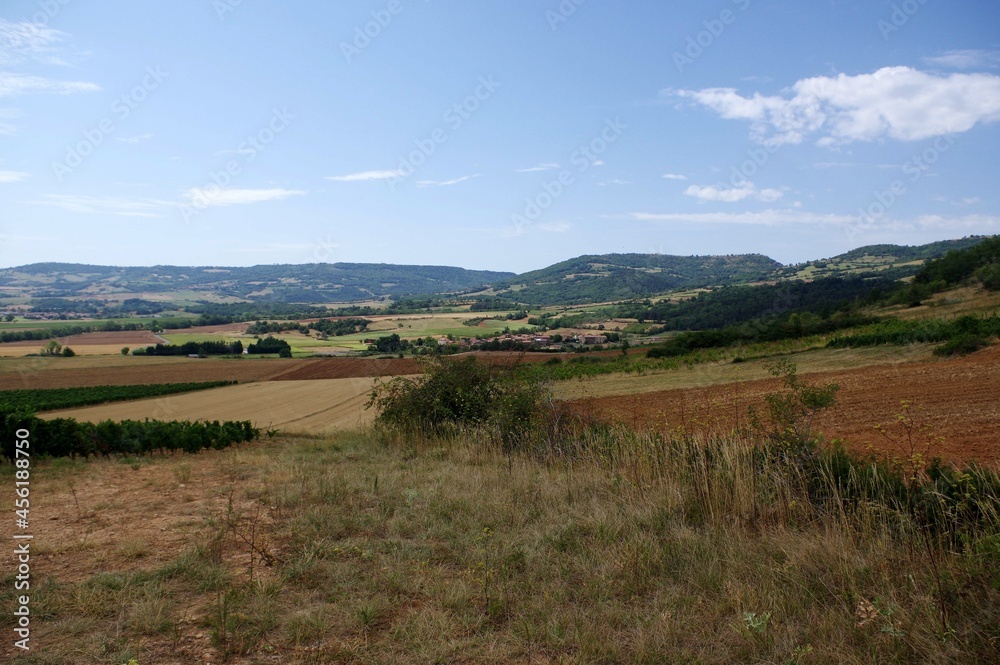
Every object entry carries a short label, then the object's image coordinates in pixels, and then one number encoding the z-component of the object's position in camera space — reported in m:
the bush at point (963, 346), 20.70
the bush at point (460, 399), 11.22
